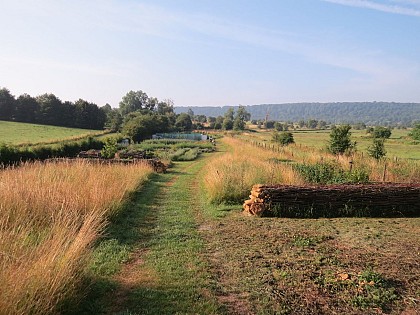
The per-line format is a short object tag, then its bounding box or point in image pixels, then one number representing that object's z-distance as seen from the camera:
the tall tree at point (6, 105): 68.75
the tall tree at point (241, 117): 95.68
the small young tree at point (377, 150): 20.34
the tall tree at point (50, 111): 70.94
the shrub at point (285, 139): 36.59
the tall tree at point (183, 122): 88.25
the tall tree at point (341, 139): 22.45
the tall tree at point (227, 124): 100.07
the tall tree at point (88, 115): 73.81
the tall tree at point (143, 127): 55.03
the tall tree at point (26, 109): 69.94
